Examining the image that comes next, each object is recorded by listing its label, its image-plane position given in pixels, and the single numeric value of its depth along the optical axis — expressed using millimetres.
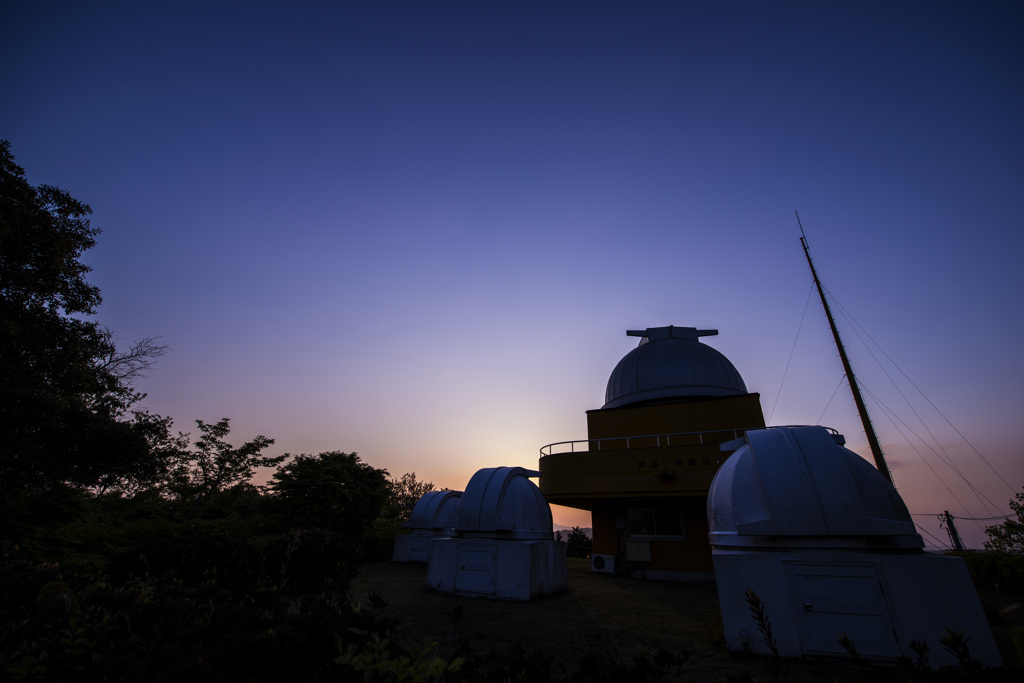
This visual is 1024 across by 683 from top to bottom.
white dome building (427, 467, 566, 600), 11984
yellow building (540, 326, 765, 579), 16109
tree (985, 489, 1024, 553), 19531
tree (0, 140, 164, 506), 11656
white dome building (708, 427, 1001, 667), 6652
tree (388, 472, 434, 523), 41038
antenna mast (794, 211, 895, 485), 15375
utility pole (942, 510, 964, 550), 18062
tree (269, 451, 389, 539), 21500
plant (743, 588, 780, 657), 2682
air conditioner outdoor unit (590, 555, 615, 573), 18234
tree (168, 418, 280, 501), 23203
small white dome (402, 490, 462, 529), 22469
